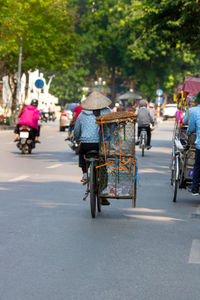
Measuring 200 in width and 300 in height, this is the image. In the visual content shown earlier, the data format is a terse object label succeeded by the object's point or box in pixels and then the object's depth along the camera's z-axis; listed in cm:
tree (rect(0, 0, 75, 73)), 4138
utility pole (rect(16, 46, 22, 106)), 4783
